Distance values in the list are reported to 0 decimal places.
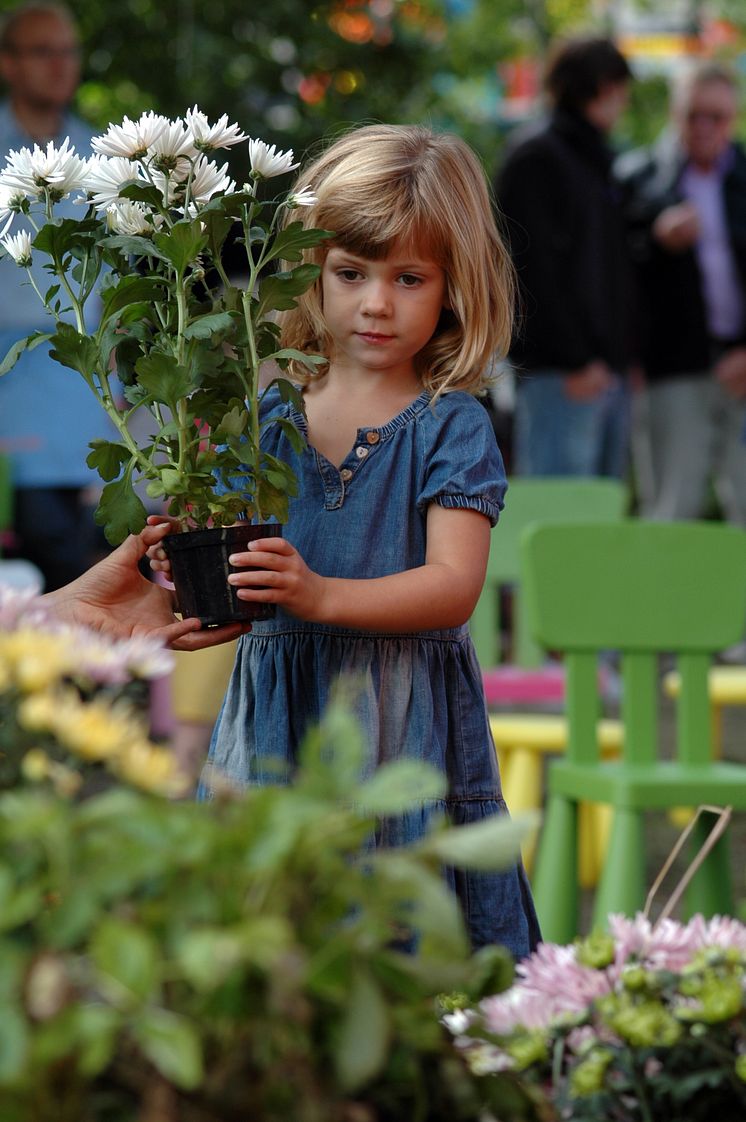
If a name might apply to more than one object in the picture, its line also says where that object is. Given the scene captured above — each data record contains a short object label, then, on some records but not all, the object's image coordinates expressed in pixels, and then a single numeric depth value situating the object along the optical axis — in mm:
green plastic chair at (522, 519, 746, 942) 6332
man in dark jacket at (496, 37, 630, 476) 11180
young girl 3850
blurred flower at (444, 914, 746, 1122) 1963
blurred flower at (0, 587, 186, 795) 1506
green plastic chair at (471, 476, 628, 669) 8656
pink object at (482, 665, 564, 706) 8211
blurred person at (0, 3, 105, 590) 9625
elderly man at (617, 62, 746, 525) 12461
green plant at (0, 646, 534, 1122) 1370
